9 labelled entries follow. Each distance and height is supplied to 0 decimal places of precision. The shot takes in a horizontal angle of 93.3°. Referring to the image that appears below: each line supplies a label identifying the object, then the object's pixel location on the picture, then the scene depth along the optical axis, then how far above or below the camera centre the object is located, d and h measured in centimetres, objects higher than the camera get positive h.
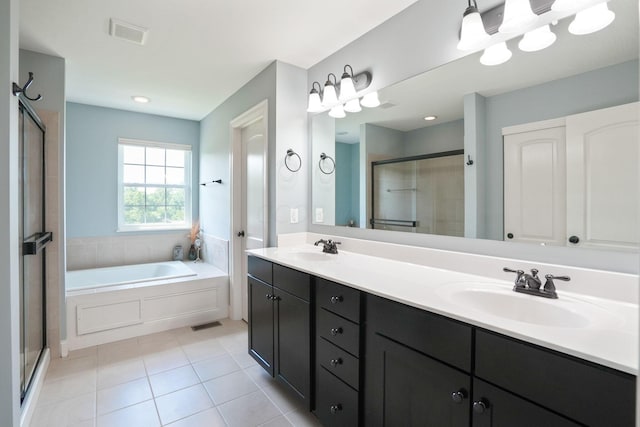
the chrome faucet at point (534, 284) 113 -28
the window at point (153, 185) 381 +37
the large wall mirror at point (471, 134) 112 +42
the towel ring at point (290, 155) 249 +48
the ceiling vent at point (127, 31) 195 +123
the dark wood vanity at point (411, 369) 75 -52
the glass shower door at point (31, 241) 179 -18
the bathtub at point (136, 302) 261 -85
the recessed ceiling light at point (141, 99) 328 +127
